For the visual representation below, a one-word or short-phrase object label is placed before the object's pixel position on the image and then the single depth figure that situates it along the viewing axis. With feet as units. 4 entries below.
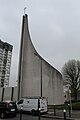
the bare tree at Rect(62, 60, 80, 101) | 88.67
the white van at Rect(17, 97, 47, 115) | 31.58
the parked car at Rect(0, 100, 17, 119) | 27.50
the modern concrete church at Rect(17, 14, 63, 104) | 60.56
